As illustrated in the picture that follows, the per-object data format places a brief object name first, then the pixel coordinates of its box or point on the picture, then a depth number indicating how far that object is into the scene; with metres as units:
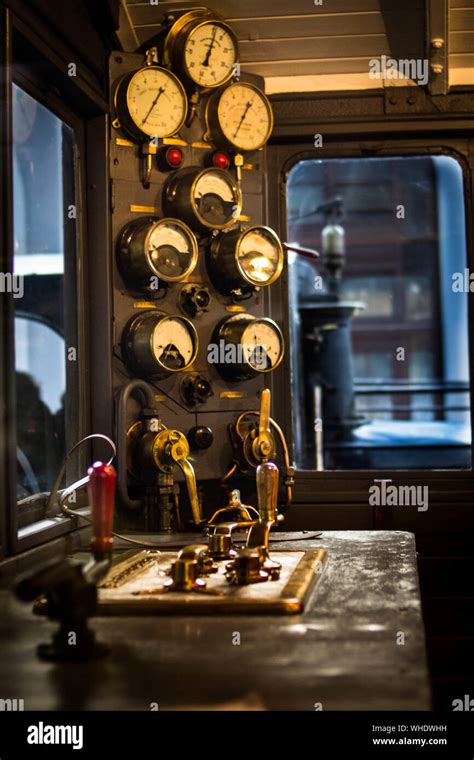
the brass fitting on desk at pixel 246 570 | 1.95
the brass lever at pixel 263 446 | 3.49
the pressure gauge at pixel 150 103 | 3.40
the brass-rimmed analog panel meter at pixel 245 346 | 3.57
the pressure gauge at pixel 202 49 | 3.50
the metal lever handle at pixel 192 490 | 2.94
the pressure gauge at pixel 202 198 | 3.46
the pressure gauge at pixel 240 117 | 3.64
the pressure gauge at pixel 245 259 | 3.53
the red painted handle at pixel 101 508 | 1.64
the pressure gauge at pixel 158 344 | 3.32
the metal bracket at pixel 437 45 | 3.60
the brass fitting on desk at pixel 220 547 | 2.26
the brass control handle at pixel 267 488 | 2.32
